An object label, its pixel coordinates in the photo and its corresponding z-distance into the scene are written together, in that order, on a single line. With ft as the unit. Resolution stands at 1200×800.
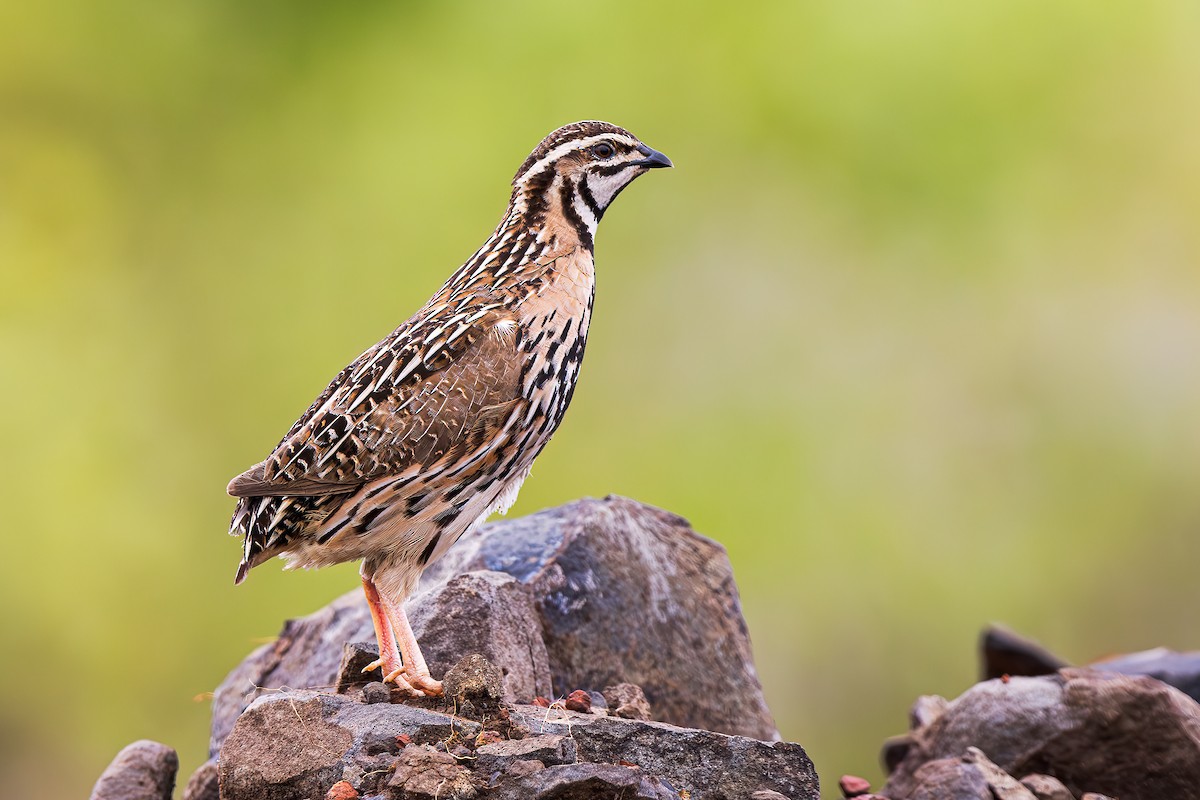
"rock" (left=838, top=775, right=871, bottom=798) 36.14
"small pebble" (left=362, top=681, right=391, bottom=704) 30.14
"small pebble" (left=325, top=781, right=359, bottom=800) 26.27
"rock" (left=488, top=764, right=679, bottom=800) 24.89
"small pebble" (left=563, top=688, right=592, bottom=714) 31.96
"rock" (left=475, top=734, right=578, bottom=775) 26.12
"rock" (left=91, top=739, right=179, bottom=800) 35.12
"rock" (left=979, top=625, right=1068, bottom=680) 49.24
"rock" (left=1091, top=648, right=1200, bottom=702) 44.52
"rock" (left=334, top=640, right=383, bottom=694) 32.60
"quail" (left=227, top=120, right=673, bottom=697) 32.24
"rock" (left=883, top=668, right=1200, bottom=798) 37.14
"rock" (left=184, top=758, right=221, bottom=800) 35.55
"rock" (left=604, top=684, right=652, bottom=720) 32.63
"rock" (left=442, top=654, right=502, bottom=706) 29.02
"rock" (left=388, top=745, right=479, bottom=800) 25.34
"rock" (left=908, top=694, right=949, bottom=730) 42.55
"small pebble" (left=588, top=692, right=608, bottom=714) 33.60
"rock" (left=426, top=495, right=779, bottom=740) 39.09
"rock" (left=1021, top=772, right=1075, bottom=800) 35.01
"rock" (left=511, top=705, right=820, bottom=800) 28.84
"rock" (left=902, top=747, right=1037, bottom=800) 33.53
